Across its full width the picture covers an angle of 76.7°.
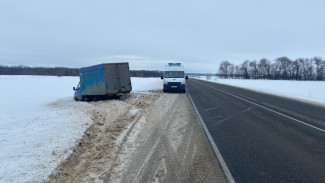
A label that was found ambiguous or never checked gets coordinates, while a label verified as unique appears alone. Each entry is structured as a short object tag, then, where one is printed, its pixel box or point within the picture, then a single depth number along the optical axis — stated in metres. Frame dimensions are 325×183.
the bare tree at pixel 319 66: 102.46
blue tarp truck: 14.80
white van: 20.36
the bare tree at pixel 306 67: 106.01
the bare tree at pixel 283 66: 110.49
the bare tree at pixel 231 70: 147.51
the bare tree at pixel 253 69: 122.25
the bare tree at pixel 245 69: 122.89
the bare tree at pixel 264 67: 119.88
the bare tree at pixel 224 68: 147.82
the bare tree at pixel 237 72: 137.25
